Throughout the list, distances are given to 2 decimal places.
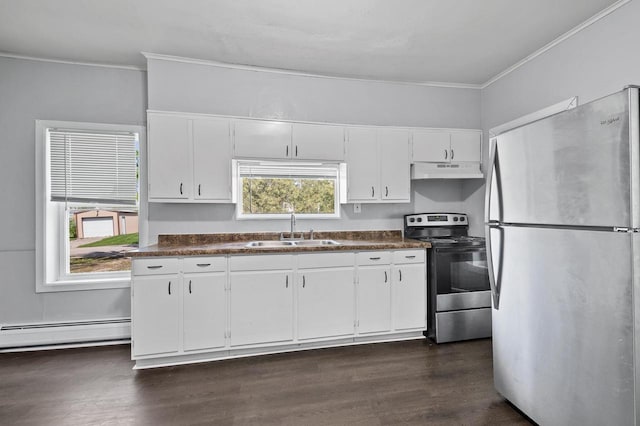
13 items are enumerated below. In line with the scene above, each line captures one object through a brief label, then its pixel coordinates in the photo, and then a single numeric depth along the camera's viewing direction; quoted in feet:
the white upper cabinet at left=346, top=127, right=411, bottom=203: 10.94
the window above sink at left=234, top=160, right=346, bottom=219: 11.28
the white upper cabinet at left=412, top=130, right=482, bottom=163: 11.45
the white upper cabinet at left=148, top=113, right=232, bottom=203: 9.60
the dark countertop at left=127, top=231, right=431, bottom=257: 8.64
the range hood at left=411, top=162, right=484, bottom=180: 11.27
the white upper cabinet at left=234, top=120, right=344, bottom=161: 10.16
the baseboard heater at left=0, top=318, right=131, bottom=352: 9.59
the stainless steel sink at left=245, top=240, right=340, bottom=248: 10.46
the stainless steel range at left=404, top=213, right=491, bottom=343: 9.99
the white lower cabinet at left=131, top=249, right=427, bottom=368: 8.44
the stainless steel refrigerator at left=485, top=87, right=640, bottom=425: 4.41
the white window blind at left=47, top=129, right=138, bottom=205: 10.14
